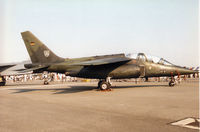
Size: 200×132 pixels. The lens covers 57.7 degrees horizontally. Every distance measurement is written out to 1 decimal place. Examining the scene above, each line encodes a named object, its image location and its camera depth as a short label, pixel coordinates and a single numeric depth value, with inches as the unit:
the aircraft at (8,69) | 953.4
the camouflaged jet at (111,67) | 567.2
